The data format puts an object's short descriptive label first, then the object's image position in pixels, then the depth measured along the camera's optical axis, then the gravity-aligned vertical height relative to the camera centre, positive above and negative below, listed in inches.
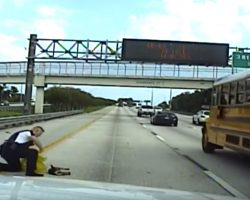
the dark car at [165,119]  1733.5 -3.3
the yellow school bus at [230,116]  549.3 +5.9
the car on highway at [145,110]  2624.8 +32.5
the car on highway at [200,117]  1871.1 +9.9
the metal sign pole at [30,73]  1733.5 +115.8
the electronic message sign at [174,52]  1782.7 +211.7
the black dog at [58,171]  461.4 -49.1
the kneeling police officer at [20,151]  439.5 -32.1
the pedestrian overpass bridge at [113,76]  2372.0 +166.2
